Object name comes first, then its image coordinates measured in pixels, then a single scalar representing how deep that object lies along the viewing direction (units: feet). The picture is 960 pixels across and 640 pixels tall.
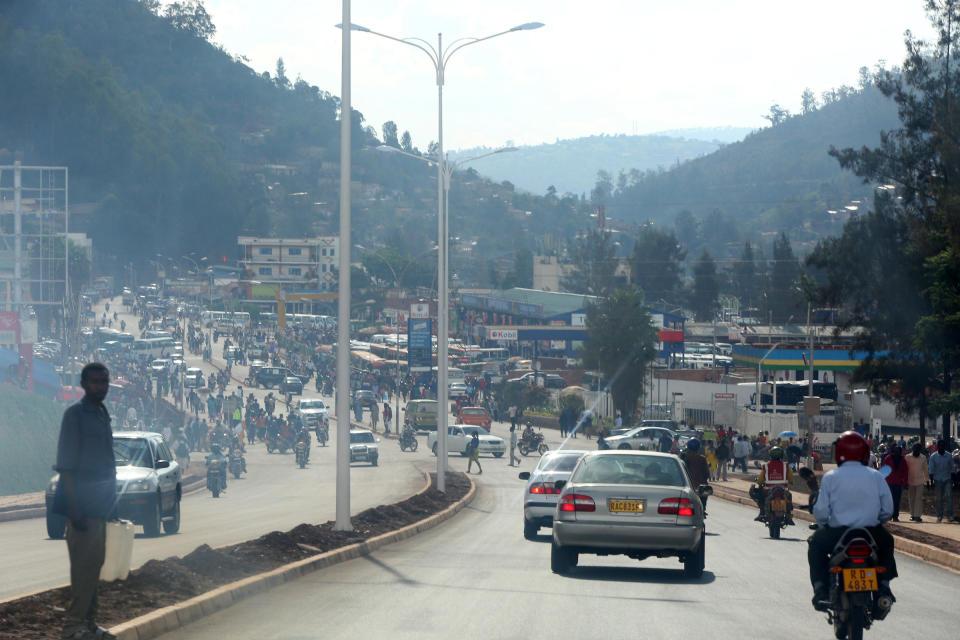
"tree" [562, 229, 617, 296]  544.21
